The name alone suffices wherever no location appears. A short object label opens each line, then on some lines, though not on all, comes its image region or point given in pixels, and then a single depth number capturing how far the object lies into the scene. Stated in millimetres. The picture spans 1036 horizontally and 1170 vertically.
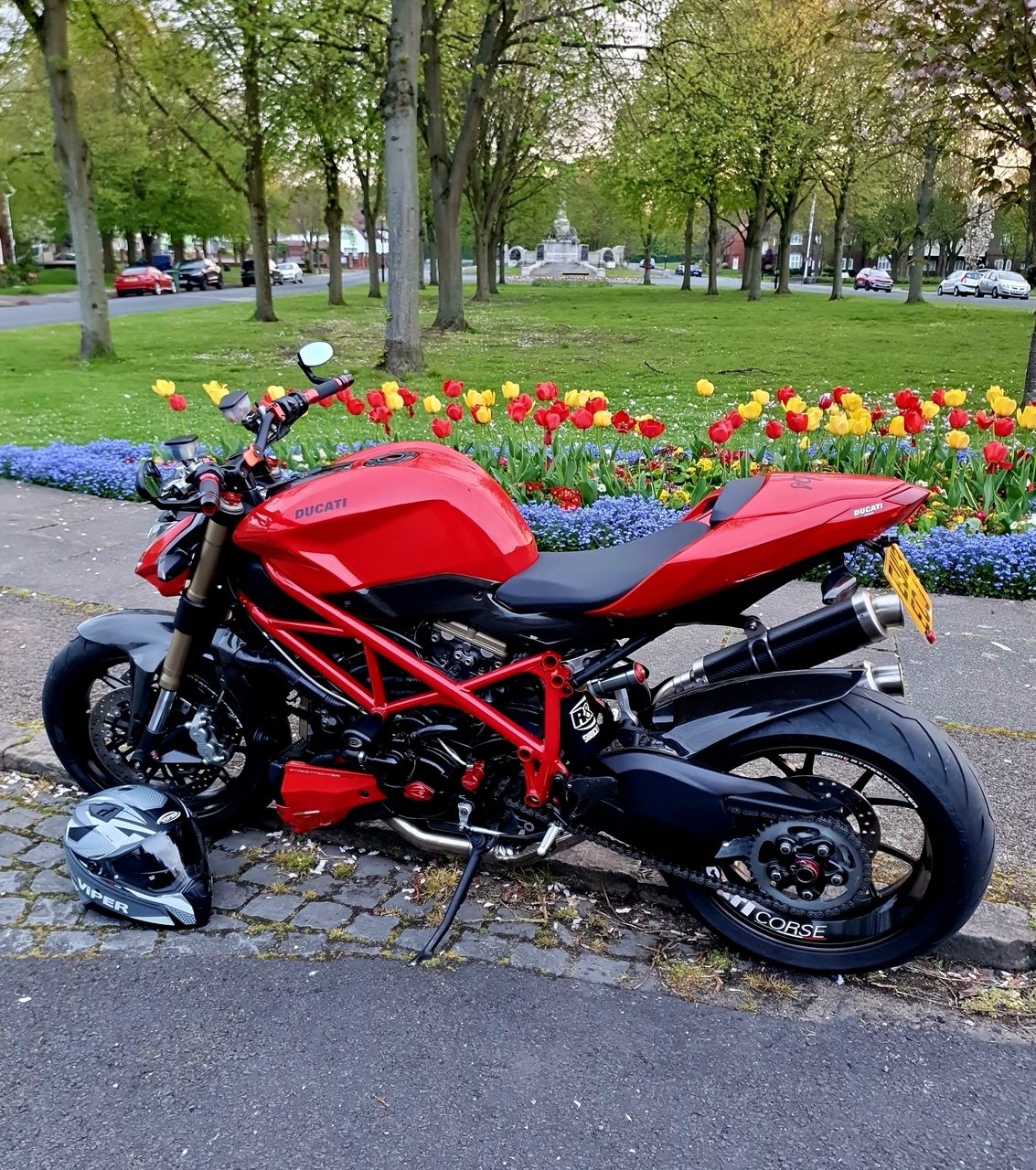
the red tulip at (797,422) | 5754
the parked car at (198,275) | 49750
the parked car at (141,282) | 44094
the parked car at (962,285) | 47184
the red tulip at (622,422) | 6145
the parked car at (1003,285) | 45628
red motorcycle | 2455
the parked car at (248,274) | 54656
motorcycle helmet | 2912
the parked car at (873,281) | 53406
